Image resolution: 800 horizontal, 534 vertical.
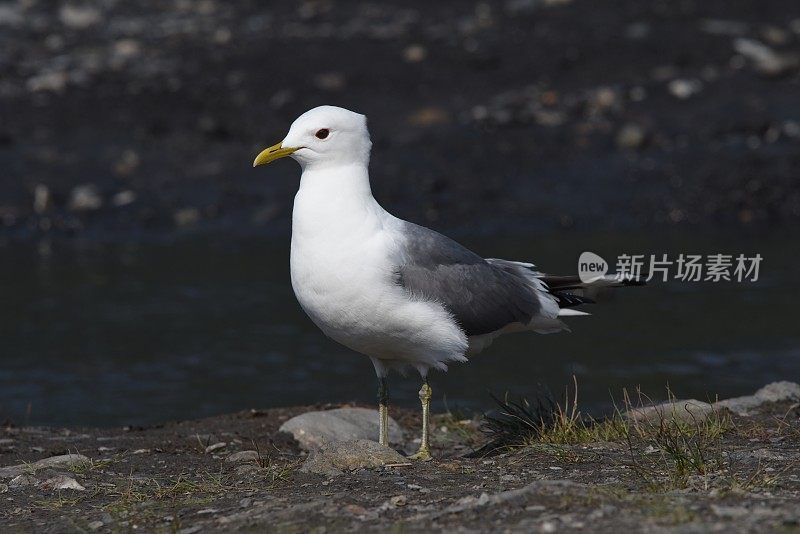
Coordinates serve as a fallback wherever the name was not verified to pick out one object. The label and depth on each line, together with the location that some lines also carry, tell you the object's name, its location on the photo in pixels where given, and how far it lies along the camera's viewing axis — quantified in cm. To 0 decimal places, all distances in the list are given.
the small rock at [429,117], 3341
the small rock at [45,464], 1334
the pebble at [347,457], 1262
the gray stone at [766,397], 1587
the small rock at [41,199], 3161
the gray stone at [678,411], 1453
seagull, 1326
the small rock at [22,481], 1284
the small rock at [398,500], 1073
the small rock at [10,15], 3991
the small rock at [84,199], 3162
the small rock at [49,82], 3553
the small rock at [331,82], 3469
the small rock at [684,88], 3372
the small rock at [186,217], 3125
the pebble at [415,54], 3597
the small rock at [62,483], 1264
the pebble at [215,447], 1510
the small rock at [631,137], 3203
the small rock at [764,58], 3422
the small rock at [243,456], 1424
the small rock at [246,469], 1308
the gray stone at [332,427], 1561
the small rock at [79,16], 3972
